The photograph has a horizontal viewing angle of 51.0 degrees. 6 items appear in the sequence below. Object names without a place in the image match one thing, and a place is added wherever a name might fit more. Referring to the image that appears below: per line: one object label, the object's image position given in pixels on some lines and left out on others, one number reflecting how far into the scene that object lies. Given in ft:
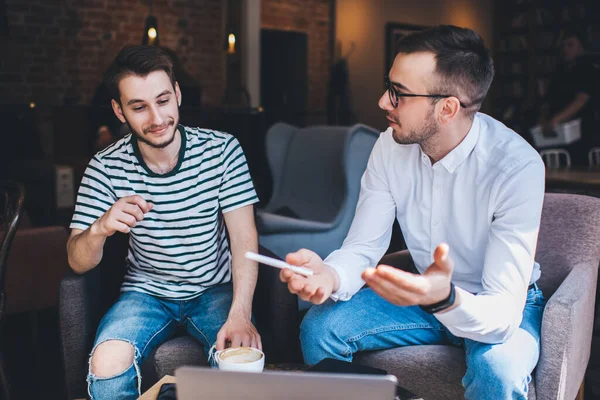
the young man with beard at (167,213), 6.07
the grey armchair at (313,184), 10.12
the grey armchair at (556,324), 5.03
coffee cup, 3.99
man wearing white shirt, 4.88
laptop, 2.83
